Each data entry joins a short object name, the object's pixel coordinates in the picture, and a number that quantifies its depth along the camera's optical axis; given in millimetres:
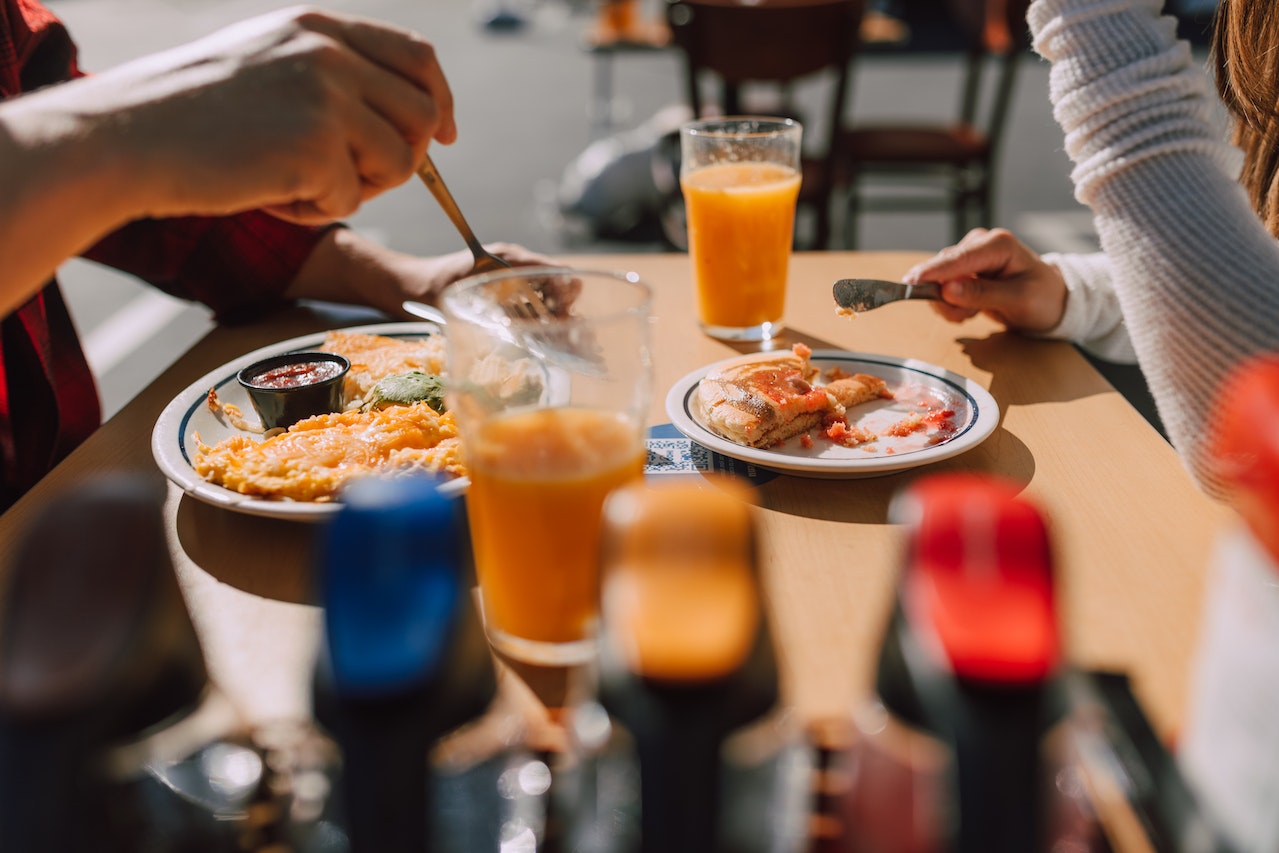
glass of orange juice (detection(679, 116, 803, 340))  1370
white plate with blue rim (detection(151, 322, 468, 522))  824
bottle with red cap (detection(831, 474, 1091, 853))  359
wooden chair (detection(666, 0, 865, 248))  2938
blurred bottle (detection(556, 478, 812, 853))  373
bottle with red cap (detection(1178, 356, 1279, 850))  370
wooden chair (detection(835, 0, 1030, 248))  3590
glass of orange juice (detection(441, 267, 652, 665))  651
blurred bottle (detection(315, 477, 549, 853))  375
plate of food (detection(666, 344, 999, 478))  942
